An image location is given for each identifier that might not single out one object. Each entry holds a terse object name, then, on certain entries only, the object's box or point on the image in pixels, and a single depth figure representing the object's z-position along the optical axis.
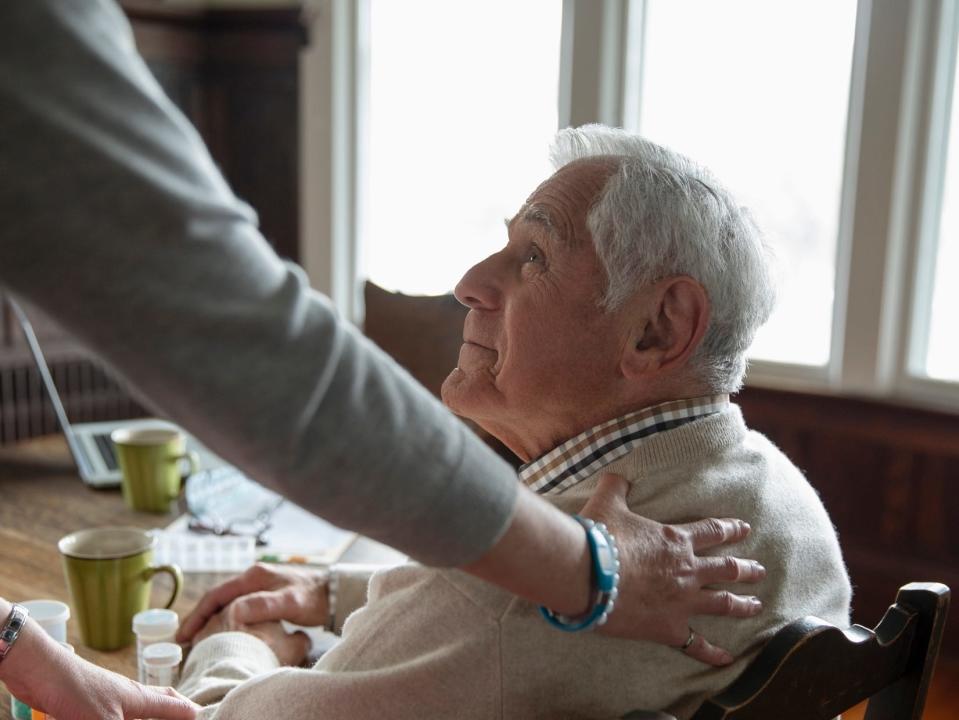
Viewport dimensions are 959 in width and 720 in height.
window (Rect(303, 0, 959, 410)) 2.84
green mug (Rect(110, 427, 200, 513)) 1.70
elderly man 0.88
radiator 3.40
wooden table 1.35
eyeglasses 1.63
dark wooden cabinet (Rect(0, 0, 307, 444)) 3.72
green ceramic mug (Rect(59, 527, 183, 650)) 1.21
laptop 1.86
